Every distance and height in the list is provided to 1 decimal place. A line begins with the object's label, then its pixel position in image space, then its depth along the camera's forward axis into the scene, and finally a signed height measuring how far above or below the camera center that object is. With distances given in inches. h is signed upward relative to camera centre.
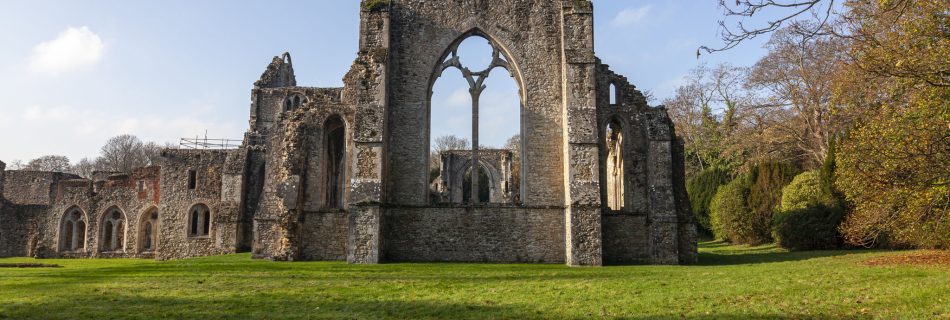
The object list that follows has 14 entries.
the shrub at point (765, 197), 999.0 +37.8
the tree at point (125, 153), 2546.8 +271.4
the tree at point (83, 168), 2699.3 +227.2
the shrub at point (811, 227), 833.5 -7.1
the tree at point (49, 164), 2415.2 +222.6
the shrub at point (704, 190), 1284.4 +63.9
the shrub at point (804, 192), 871.7 +39.9
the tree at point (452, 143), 2640.3 +322.3
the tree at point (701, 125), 1369.3 +213.9
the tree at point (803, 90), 1064.2 +220.1
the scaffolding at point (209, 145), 1206.3 +142.5
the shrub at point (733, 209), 1035.3 +19.9
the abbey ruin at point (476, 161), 685.9 +67.7
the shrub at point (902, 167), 477.7 +42.5
